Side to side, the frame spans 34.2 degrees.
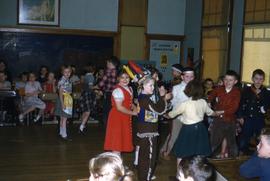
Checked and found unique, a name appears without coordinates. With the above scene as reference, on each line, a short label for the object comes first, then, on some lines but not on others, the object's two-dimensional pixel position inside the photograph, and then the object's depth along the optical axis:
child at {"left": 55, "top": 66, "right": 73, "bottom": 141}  6.85
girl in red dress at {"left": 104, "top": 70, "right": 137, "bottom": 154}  5.11
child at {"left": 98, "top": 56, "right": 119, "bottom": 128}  6.64
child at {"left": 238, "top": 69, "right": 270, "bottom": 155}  5.92
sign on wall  10.42
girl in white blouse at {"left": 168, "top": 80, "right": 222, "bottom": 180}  4.77
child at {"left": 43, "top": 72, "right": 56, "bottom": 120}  8.46
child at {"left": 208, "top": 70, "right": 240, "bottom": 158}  5.77
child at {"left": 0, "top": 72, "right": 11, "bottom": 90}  8.05
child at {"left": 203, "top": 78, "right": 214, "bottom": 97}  7.81
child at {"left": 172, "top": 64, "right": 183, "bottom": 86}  6.04
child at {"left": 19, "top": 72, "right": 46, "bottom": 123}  8.18
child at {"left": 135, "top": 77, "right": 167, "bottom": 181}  4.62
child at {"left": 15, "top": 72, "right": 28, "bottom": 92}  8.21
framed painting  9.40
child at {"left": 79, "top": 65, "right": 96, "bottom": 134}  7.65
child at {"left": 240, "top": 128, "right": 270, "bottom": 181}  2.75
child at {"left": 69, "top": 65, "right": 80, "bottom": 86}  8.97
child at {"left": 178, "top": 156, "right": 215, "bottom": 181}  2.25
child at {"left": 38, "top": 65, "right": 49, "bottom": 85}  8.70
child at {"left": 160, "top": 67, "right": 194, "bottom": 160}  5.29
